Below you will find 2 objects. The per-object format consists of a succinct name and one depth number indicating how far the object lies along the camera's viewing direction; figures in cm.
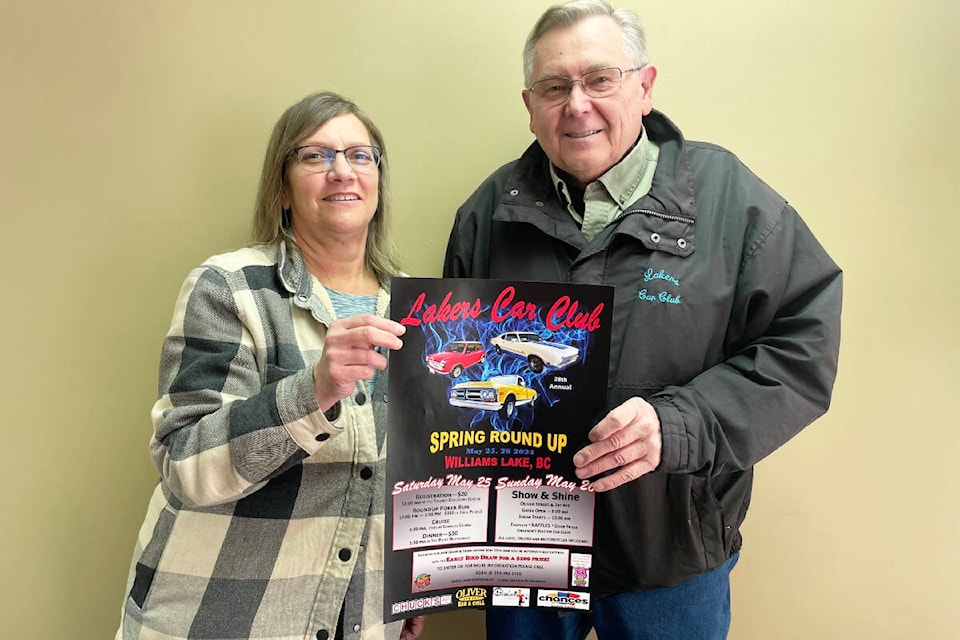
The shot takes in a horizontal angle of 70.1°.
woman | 115
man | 131
